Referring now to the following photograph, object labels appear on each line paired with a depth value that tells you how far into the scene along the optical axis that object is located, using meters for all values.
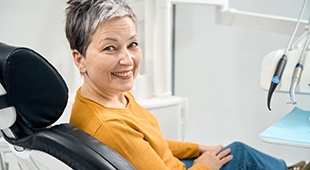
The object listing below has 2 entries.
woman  0.88
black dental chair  0.76
